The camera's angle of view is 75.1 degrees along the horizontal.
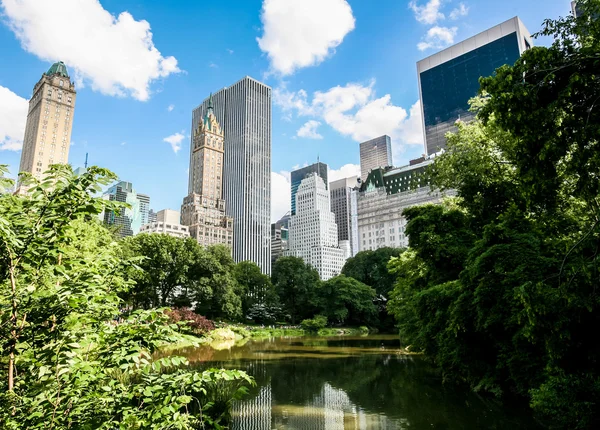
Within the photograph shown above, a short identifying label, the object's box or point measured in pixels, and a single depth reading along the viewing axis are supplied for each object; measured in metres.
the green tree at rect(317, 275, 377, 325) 59.16
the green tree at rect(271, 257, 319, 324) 65.94
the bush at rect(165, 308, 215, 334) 32.42
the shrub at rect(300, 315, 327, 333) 55.69
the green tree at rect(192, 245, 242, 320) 44.81
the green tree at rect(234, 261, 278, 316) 61.41
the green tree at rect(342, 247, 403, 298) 67.19
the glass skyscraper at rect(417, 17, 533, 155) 110.44
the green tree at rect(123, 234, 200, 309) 41.78
